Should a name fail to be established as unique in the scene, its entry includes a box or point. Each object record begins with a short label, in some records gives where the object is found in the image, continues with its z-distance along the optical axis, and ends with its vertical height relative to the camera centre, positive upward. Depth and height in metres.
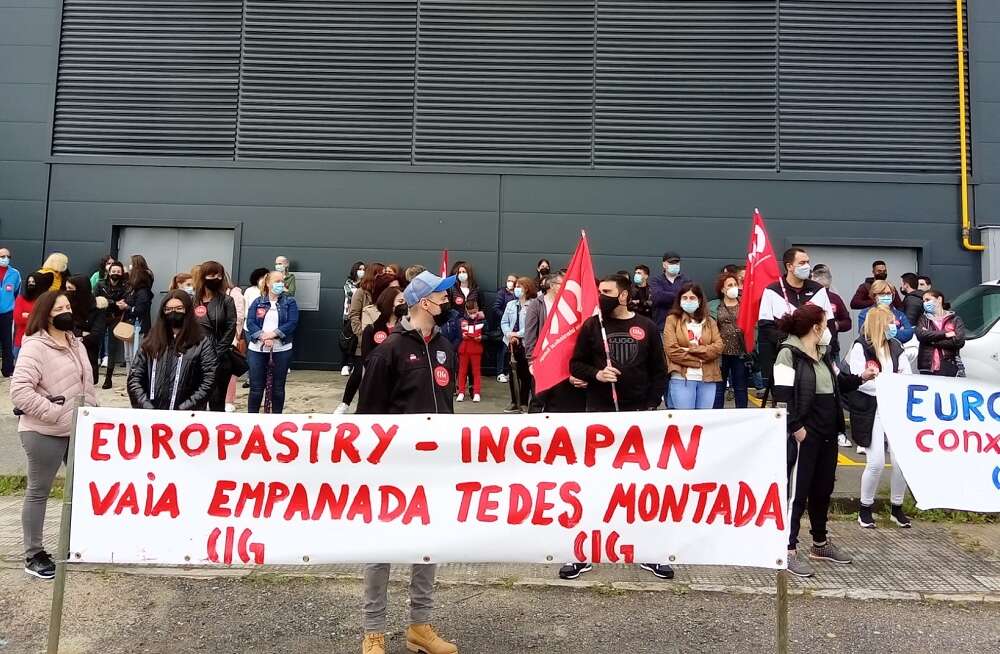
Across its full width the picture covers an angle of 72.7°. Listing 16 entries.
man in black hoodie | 3.60 -0.10
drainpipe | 11.94 +4.41
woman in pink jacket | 4.49 -0.31
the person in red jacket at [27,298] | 8.54 +0.75
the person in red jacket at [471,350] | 10.07 +0.29
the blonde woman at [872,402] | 5.72 -0.15
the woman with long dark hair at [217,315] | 6.80 +0.46
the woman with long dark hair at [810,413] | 4.88 -0.22
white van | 7.86 +0.71
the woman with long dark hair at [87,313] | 6.07 +0.46
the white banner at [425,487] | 3.37 -0.60
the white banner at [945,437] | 4.49 -0.33
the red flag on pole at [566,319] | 5.39 +0.43
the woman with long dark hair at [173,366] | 5.14 -0.06
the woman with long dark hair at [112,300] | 10.33 +0.87
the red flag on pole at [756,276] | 7.45 +1.14
